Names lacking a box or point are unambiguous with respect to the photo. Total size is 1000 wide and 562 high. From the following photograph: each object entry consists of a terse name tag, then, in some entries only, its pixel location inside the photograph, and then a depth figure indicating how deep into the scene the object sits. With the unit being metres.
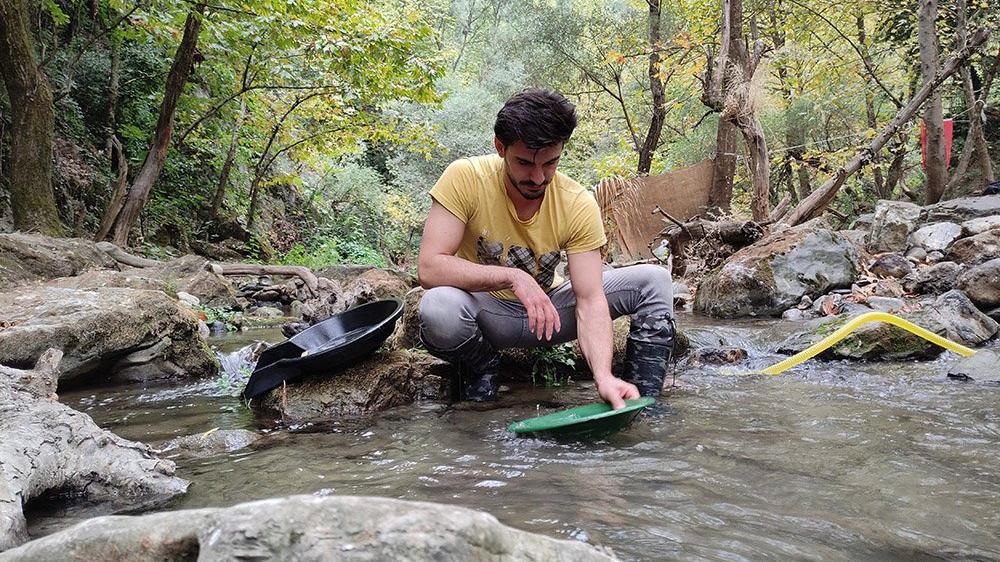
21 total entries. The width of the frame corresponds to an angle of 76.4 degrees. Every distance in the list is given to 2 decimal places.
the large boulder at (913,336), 3.93
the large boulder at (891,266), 6.57
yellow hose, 3.81
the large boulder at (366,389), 2.90
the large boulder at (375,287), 7.56
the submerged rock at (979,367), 3.14
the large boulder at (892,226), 7.66
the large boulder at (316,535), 0.80
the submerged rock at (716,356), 4.13
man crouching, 2.52
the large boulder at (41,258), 5.66
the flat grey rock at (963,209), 7.73
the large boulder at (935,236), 7.08
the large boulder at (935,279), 5.67
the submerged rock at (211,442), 2.31
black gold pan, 2.90
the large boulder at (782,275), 6.16
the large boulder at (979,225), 6.86
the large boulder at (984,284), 4.93
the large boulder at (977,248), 6.07
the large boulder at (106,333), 3.31
